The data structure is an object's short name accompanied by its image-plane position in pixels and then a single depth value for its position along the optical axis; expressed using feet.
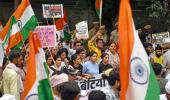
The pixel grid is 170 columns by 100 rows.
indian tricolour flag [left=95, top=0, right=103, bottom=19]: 31.65
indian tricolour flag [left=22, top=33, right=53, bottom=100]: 13.24
